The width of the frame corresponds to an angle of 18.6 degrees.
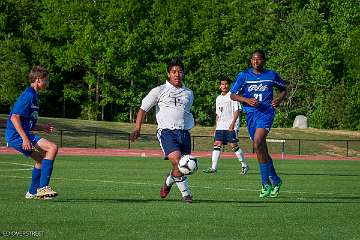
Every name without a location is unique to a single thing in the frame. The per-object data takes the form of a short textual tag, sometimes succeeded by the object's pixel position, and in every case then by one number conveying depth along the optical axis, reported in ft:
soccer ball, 50.88
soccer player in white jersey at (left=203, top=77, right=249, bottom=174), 90.74
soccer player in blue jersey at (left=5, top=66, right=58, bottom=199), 51.81
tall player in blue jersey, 59.16
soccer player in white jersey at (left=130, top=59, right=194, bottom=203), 52.60
